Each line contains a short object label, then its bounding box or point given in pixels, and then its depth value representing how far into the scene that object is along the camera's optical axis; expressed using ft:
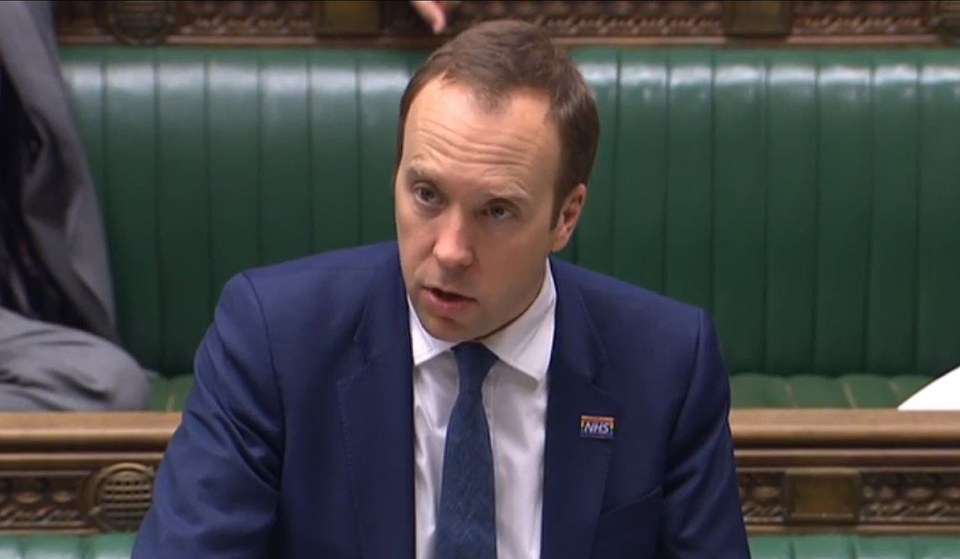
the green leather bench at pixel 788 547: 20.87
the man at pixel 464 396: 18.87
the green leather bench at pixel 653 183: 24.11
